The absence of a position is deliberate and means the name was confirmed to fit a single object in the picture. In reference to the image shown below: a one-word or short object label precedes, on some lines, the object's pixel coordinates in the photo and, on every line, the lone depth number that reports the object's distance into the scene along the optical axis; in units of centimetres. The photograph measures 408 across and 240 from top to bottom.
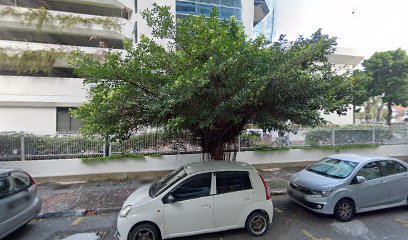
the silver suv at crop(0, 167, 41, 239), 392
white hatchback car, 388
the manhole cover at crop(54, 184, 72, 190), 723
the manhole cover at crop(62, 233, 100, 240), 432
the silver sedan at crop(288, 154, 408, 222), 486
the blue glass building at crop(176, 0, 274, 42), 1878
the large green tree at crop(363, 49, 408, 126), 1620
